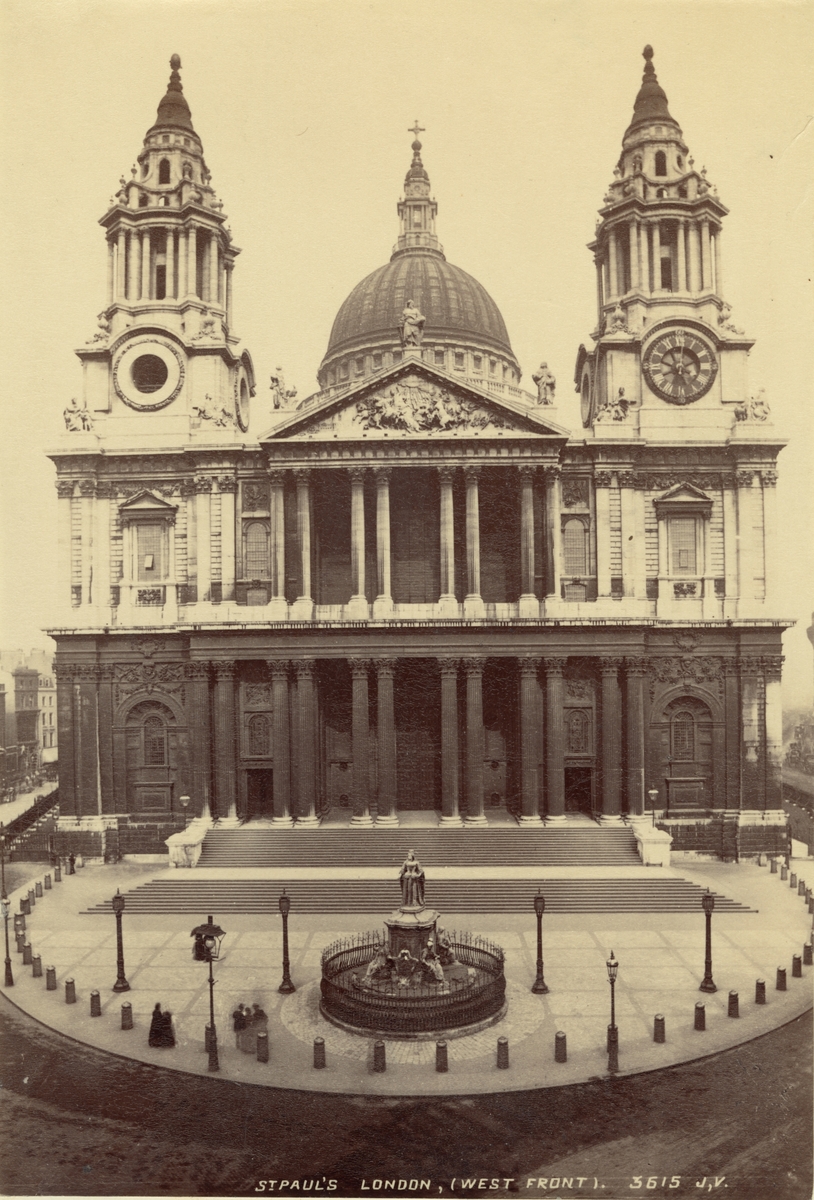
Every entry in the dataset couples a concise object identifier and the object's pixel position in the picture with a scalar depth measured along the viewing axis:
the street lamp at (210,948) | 21.67
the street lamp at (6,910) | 27.22
